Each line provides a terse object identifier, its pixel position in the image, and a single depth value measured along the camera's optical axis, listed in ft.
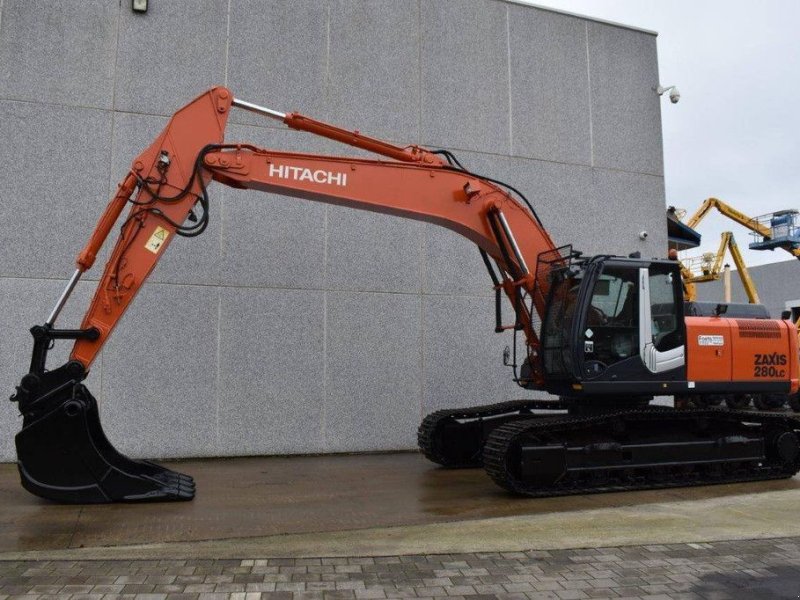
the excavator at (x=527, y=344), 21.52
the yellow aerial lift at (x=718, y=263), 76.13
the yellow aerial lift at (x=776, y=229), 91.86
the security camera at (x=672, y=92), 41.60
